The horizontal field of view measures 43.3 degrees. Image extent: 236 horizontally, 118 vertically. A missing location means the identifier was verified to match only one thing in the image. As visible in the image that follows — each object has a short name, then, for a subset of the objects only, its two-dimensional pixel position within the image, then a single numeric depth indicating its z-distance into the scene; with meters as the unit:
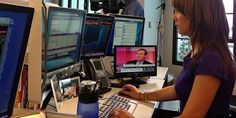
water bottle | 1.15
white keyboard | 1.42
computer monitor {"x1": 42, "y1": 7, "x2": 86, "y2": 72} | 1.29
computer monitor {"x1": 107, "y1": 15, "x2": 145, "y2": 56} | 2.33
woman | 1.28
